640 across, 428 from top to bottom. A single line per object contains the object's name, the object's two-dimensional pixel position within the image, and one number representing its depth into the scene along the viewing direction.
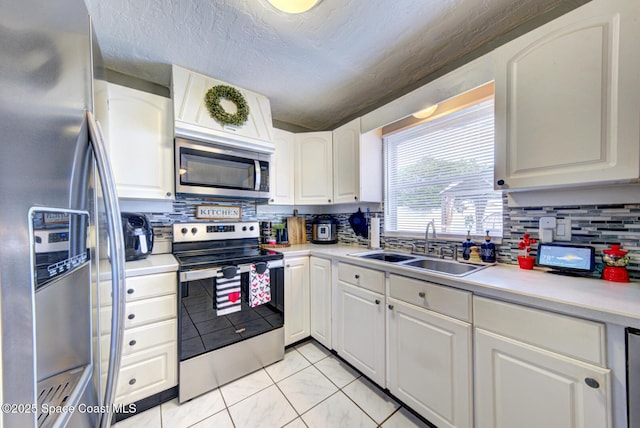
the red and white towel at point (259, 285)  1.81
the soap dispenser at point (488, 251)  1.55
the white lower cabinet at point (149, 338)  1.42
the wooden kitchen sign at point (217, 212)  2.16
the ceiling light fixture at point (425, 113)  1.82
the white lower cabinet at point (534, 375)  0.86
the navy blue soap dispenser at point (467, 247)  1.65
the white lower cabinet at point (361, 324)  1.62
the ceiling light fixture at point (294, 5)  1.14
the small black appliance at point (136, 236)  1.60
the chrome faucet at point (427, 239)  1.88
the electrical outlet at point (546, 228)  1.35
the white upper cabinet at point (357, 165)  2.22
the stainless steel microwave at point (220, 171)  1.85
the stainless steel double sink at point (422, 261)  1.56
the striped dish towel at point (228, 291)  1.65
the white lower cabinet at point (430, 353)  1.20
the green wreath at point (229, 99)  1.89
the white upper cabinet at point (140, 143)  1.68
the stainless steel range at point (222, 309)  1.57
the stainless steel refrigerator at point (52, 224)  0.37
